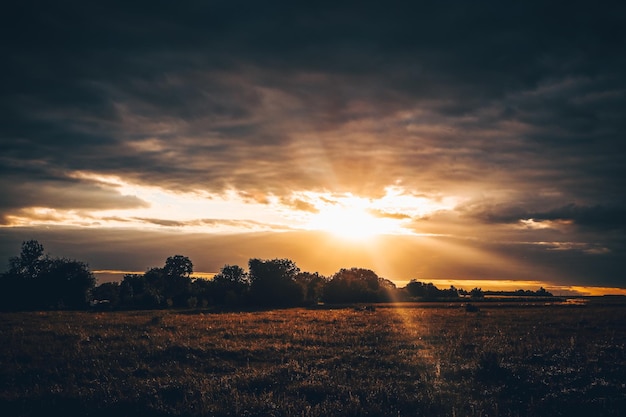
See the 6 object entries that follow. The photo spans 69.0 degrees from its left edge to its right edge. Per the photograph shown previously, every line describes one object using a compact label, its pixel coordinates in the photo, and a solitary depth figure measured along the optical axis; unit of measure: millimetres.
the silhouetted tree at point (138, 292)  94750
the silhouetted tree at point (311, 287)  115538
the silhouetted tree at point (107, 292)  101475
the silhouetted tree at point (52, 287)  93000
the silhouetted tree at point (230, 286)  108500
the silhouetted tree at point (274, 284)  110000
